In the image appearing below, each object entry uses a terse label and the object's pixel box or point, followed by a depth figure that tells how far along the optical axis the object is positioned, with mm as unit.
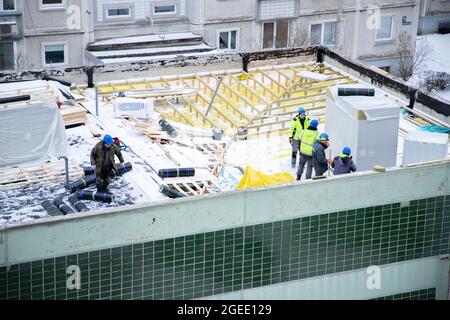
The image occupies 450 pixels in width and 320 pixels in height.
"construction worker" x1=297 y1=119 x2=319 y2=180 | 23578
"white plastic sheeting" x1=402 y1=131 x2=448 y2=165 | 22047
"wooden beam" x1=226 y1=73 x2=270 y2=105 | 29125
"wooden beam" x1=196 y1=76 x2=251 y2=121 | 27888
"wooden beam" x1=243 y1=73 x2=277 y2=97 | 29656
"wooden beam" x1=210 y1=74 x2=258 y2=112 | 28672
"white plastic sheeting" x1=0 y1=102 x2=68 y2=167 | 21219
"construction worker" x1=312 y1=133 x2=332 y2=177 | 23141
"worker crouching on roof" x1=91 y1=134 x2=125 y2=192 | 21375
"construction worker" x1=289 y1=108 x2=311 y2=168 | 24484
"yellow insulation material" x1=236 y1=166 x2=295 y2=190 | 21578
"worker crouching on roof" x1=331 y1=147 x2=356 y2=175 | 22377
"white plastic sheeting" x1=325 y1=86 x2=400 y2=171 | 23062
